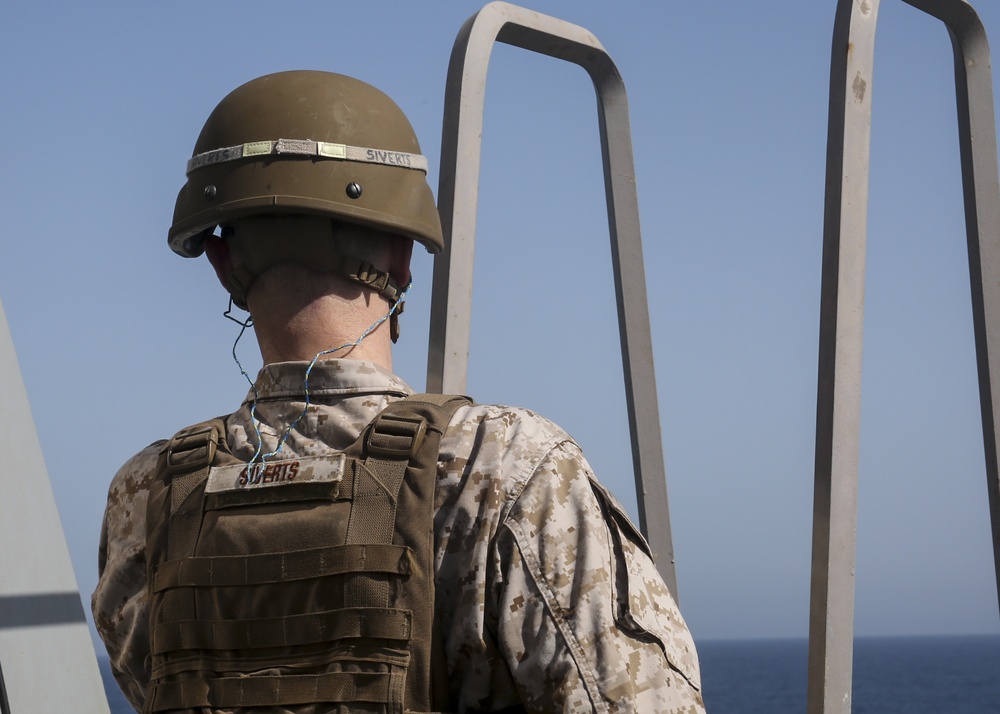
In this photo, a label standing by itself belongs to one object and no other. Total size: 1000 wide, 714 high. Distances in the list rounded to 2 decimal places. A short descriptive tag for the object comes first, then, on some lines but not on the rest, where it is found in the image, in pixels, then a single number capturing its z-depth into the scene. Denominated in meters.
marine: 2.25
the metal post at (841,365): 3.79
